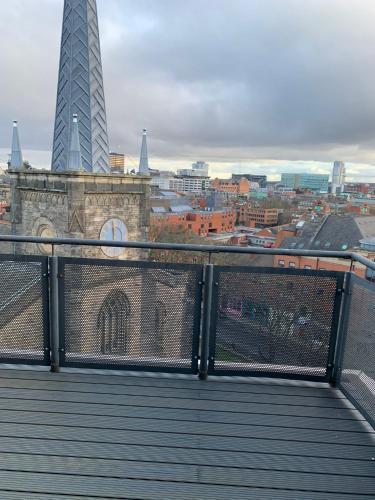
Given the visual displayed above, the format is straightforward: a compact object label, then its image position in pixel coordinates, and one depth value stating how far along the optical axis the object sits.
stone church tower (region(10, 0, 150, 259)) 16.17
